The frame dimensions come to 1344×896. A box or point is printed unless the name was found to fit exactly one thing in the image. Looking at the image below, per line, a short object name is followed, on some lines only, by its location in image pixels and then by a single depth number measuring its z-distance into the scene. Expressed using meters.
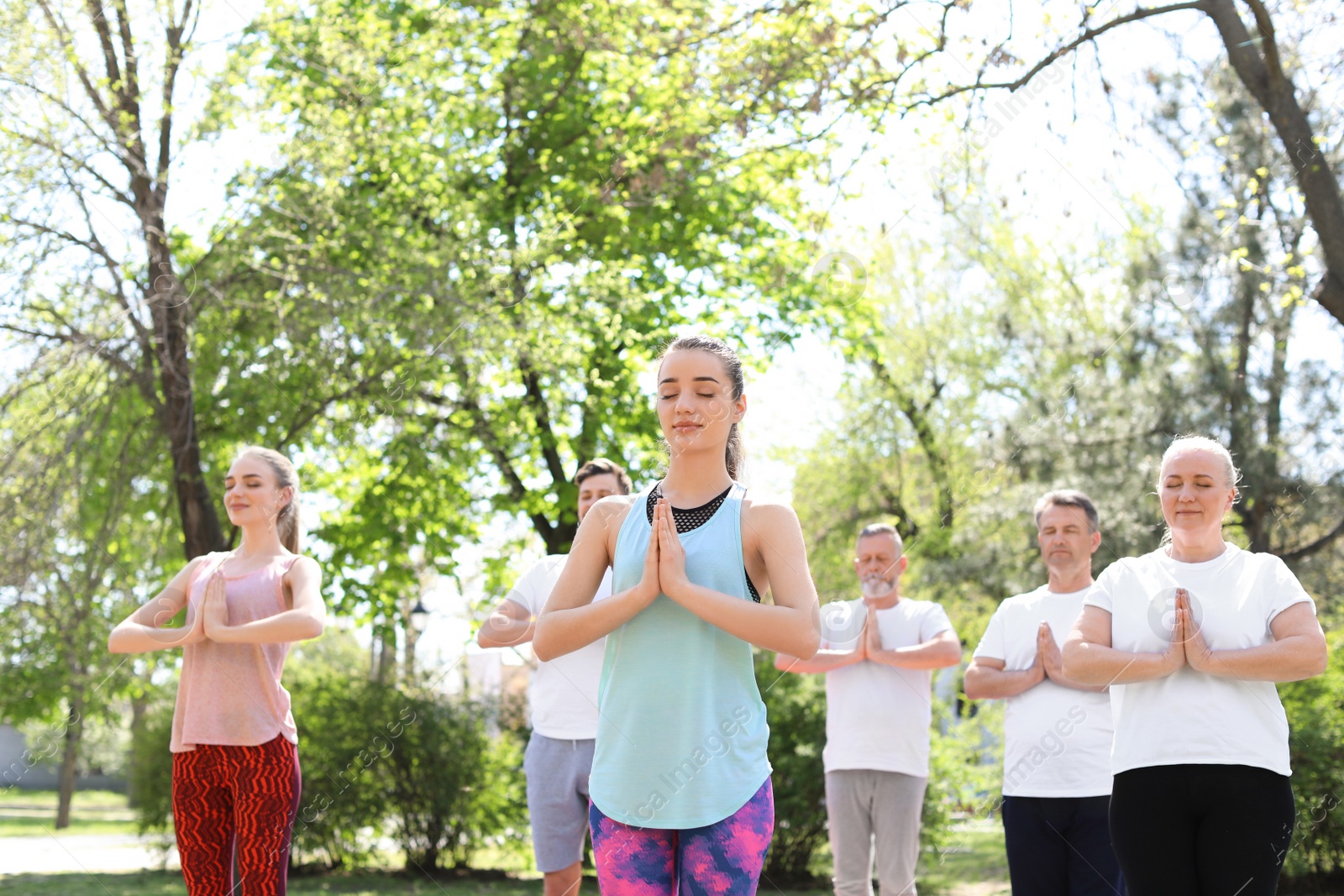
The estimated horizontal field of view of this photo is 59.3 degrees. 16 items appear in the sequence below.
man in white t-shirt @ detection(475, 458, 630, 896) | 5.36
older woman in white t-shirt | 3.26
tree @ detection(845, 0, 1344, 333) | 7.95
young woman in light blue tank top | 2.51
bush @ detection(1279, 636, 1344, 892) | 8.77
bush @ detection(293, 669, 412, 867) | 10.32
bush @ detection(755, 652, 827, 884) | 9.56
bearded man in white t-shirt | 5.36
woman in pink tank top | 4.08
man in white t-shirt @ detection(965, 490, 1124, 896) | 4.60
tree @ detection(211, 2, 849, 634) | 9.66
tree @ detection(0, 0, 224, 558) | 8.56
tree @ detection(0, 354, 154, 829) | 8.05
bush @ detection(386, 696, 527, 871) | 10.35
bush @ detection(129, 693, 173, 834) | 10.81
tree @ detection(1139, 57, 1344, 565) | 10.45
